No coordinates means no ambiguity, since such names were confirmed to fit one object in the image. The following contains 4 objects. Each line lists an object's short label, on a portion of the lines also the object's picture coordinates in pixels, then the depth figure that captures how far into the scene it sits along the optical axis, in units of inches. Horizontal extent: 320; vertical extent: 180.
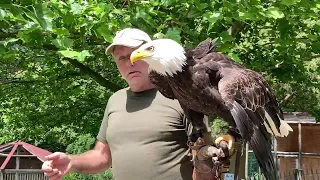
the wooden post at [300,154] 239.2
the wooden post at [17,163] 324.1
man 79.9
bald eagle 71.8
